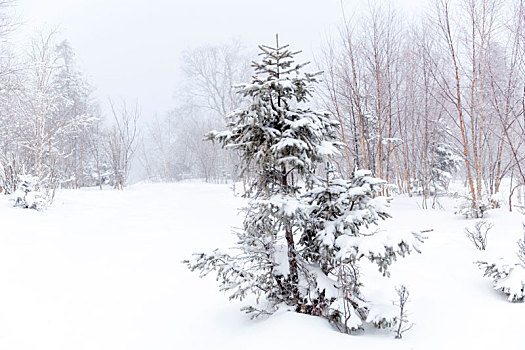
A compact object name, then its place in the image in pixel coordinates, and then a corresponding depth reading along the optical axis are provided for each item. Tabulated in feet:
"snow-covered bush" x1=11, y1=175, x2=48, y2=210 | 25.12
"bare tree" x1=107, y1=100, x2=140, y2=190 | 56.08
